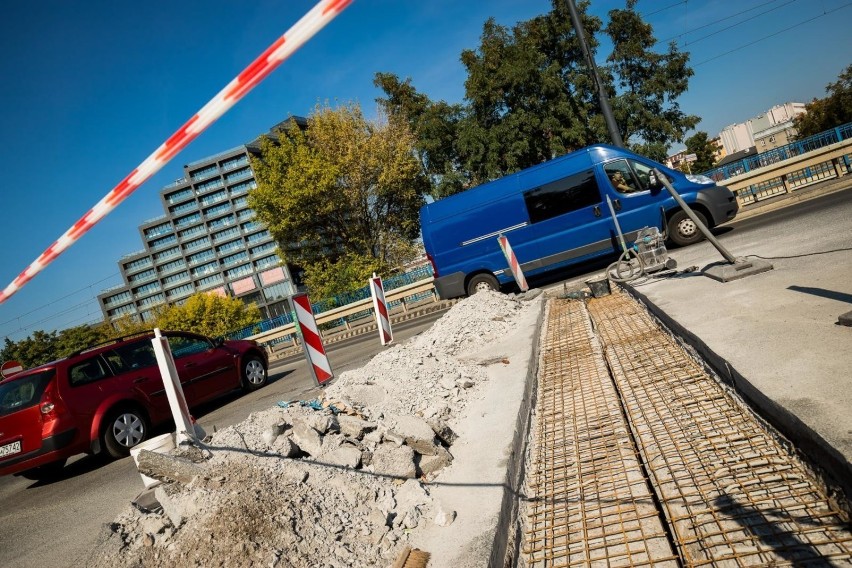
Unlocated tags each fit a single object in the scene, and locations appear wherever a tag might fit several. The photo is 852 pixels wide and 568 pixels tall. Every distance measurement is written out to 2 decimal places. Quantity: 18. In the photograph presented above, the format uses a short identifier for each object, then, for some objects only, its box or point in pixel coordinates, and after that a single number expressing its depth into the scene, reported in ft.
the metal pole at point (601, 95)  40.38
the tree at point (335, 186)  93.30
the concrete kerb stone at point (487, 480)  7.88
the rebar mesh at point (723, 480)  6.61
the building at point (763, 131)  418.92
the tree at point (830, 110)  173.78
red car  21.42
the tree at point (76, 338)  213.64
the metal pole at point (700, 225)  20.84
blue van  36.88
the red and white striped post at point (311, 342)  21.40
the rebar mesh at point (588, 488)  7.74
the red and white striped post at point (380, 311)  27.35
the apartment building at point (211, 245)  295.89
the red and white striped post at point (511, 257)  38.47
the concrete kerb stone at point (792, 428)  7.00
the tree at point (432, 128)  105.50
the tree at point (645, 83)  91.04
